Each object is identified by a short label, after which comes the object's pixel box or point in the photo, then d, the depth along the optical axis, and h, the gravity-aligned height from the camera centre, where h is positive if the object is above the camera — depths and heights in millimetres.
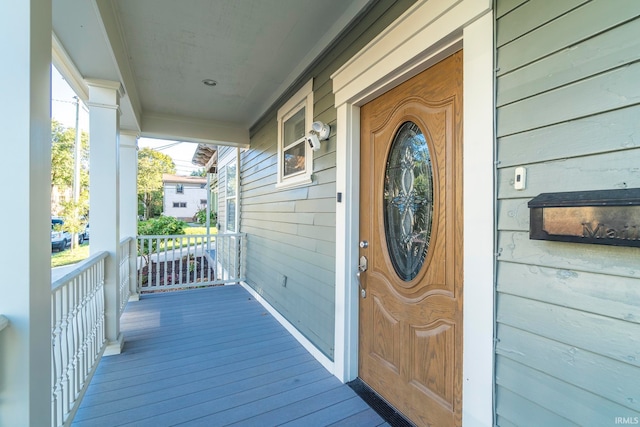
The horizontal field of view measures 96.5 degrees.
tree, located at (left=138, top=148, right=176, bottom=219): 18016 +2336
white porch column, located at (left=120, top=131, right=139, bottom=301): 4160 +358
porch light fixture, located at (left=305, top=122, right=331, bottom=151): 2472 +695
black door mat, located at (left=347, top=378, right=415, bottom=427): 1774 -1309
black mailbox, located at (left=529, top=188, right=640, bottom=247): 780 -8
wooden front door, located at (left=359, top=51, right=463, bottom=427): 1471 -199
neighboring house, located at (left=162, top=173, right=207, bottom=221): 23172 +1255
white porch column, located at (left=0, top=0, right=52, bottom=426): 940 -6
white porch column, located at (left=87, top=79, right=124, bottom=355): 2590 +259
